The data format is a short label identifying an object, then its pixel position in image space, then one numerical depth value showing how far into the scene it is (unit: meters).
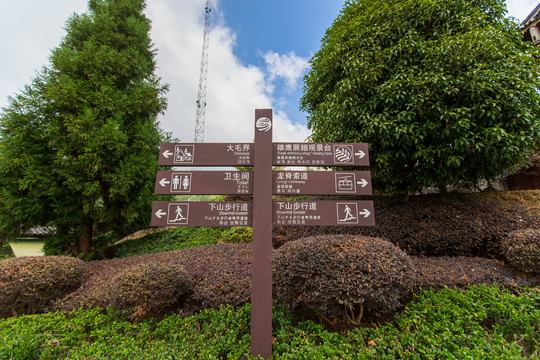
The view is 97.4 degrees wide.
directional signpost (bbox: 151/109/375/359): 2.77
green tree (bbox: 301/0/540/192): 4.00
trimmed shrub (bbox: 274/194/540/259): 4.48
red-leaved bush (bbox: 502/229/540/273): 3.24
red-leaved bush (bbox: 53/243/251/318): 3.12
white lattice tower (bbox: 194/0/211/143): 21.45
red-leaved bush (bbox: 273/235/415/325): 2.60
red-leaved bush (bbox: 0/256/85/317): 3.59
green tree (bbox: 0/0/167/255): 6.06
